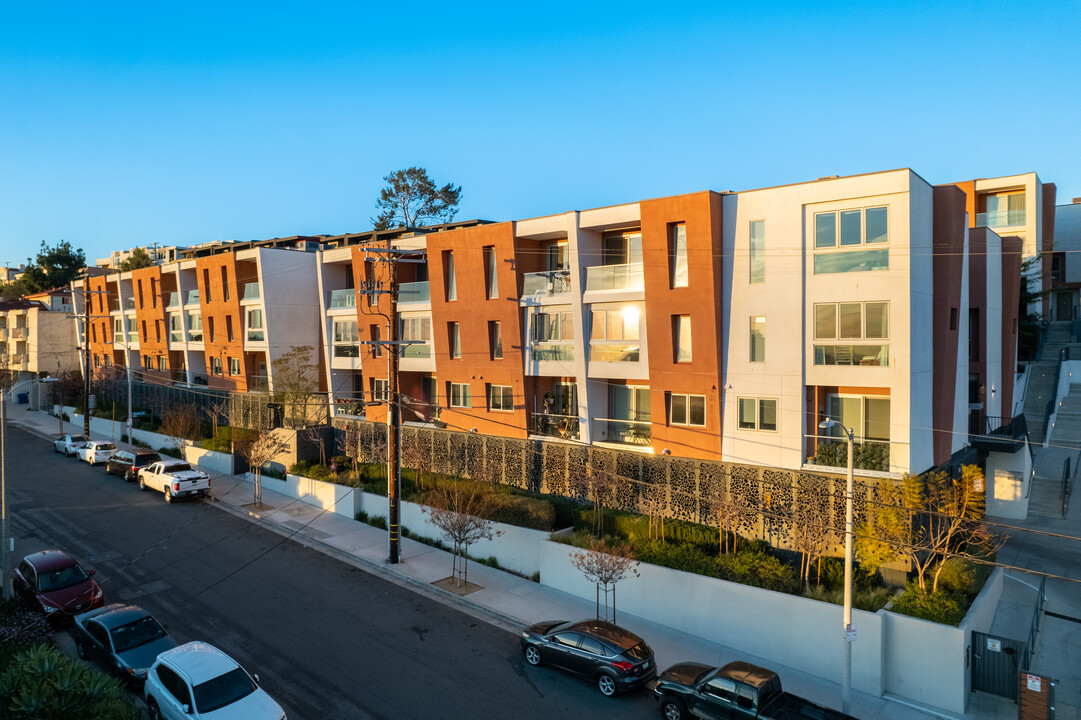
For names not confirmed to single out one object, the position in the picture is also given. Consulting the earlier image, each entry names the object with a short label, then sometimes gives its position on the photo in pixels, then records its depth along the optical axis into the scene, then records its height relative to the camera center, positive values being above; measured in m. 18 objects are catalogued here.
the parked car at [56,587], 18.98 -7.39
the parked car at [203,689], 13.07 -7.19
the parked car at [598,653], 15.73 -8.05
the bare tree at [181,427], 42.66 -6.09
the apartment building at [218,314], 43.06 +1.28
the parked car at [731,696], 13.77 -7.98
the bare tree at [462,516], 23.28 -6.89
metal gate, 15.69 -8.30
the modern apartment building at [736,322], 20.34 -0.11
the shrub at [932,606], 16.05 -7.15
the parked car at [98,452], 41.56 -7.33
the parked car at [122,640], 15.42 -7.38
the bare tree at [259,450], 33.72 -6.27
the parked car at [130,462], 37.25 -7.26
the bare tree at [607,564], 19.00 -7.01
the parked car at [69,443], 44.31 -7.23
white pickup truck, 33.41 -7.49
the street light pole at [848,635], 15.27 -7.25
